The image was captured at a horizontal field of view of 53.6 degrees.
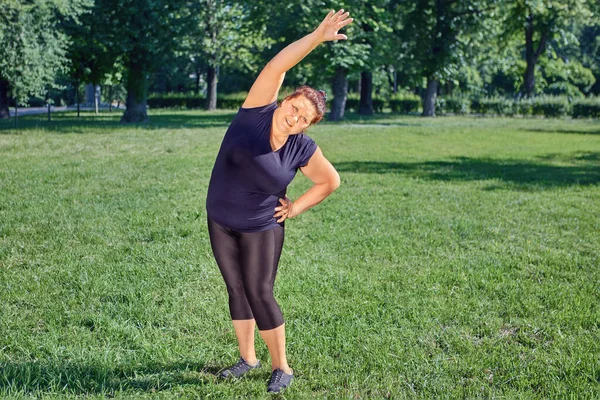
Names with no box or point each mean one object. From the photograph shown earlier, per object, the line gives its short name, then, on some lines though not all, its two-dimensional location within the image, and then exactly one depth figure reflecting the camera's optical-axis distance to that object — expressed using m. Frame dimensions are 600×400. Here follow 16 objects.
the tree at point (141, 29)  27.42
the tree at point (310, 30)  29.36
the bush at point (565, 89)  67.00
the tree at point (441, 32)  39.19
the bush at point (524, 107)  49.25
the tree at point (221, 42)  40.91
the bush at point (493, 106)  49.78
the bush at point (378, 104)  55.97
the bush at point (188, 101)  58.09
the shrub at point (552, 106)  47.50
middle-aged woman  3.44
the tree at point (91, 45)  27.97
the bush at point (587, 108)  45.95
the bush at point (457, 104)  50.69
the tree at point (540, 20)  36.50
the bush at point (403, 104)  56.41
